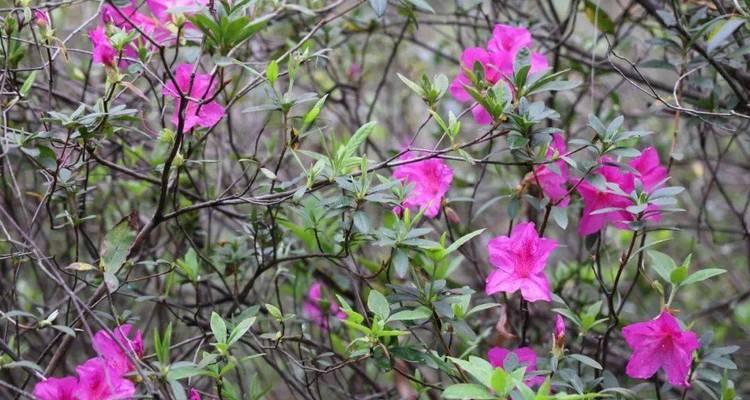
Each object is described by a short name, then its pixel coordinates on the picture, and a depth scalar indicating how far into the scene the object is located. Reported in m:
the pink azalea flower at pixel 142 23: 1.68
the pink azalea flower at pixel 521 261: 1.61
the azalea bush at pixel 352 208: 1.59
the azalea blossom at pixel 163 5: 1.68
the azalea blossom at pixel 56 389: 1.55
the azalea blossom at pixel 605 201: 1.65
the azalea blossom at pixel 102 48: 1.59
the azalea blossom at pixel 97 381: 1.55
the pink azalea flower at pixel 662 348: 1.62
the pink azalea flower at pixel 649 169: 1.67
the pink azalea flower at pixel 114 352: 1.56
